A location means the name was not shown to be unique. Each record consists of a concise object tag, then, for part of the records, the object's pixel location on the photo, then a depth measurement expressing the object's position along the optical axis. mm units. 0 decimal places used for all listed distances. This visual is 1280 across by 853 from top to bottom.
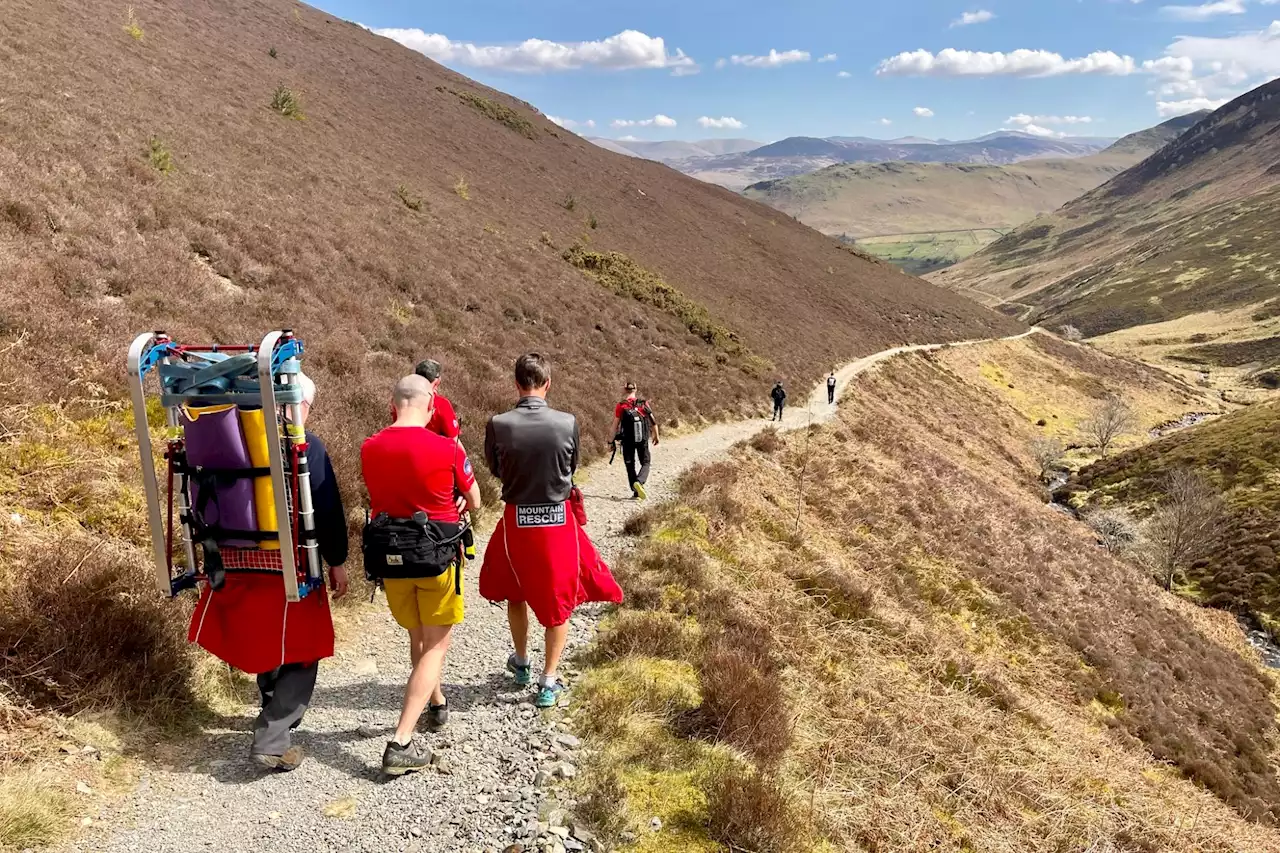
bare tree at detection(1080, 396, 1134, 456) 51350
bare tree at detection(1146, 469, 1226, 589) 30000
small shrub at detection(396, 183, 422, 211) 29188
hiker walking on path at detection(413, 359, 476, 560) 5875
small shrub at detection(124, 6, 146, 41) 30578
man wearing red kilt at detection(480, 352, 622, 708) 5020
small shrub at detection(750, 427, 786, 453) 18562
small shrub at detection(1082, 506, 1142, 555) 30312
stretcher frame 3836
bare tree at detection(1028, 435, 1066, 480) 44734
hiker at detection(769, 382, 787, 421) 26297
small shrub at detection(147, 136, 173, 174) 17717
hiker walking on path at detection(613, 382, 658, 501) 12664
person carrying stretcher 4328
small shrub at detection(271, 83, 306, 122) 31555
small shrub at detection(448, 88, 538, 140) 55219
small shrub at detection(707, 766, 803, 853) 4285
